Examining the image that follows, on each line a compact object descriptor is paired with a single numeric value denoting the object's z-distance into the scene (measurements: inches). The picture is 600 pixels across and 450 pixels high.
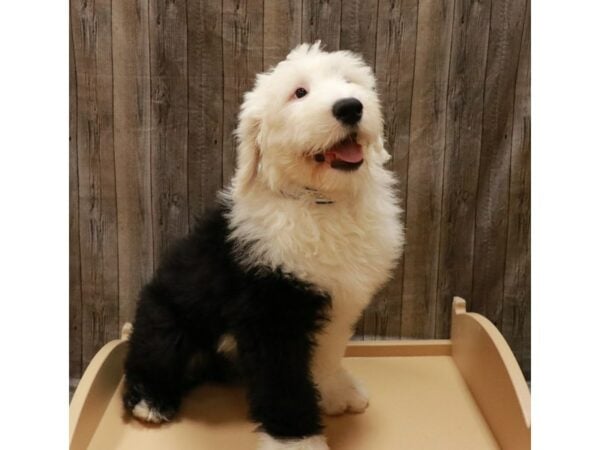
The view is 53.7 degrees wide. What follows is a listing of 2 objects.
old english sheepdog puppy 44.5
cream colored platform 50.9
